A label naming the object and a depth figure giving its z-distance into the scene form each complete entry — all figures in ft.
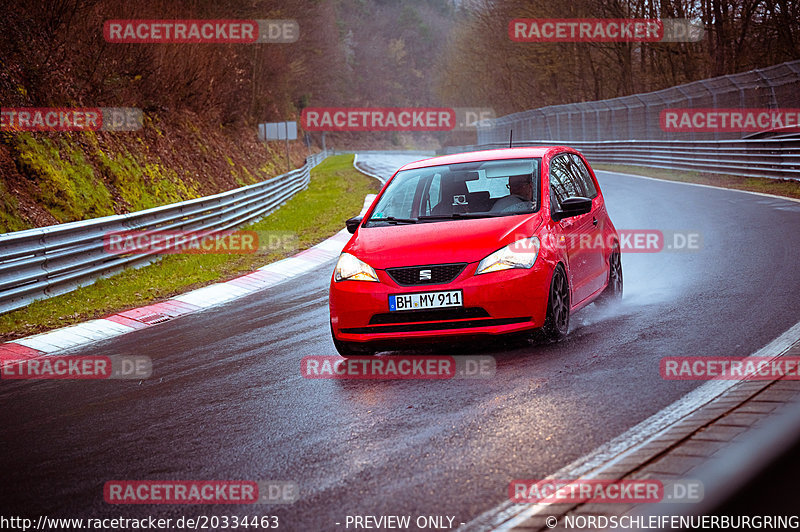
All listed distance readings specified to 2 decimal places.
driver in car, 47.11
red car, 41.39
